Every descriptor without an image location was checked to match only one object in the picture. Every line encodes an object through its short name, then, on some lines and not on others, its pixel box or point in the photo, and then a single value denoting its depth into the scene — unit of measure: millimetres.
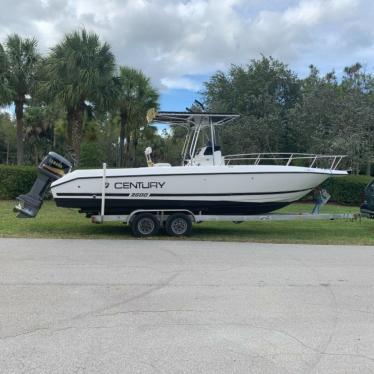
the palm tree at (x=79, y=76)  23203
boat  11906
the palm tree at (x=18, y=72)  25609
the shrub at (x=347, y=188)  24281
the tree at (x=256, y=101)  28484
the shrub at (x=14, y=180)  21891
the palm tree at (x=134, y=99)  27531
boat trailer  12086
